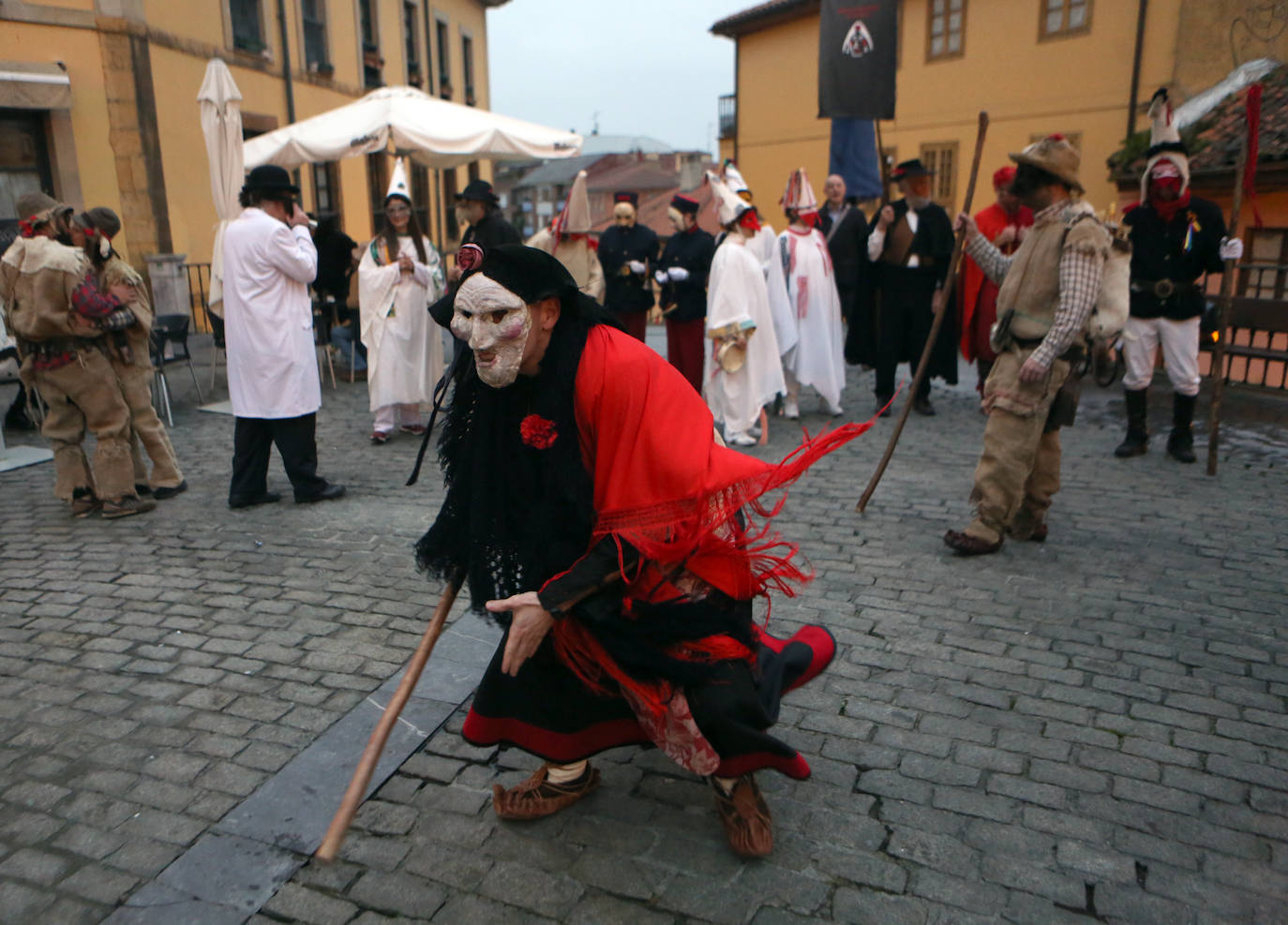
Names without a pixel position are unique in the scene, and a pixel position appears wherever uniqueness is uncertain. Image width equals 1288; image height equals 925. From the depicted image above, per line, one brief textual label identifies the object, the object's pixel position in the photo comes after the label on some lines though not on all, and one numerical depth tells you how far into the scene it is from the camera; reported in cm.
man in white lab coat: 557
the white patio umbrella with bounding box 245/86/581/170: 990
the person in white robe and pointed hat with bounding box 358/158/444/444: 750
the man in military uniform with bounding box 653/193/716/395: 809
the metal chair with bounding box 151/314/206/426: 821
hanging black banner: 701
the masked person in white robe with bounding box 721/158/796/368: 785
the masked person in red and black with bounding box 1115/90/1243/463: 639
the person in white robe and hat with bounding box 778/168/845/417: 810
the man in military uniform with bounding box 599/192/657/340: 862
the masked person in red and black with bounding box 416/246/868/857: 232
